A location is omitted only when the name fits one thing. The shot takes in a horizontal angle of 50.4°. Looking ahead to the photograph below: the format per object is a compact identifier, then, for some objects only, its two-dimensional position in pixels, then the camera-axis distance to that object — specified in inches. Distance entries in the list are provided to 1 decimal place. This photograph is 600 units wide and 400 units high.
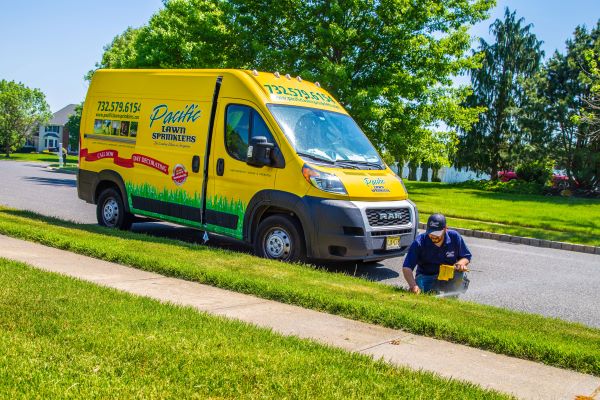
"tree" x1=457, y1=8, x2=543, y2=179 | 1963.6
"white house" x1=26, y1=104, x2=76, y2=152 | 4131.4
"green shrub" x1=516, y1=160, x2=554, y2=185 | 1675.7
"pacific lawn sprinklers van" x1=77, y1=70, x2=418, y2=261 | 338.0
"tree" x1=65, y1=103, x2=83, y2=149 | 3130.7
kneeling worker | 281.3
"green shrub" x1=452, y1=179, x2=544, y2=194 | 1582.2
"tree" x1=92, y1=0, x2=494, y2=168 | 903.7
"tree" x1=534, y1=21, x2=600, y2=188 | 1568.7
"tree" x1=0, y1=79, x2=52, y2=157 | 2861.7
